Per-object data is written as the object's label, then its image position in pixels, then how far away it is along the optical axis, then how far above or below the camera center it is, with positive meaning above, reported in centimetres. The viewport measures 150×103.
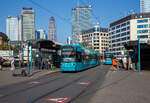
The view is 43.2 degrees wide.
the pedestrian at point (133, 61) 2438 -118
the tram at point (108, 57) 4531 -107
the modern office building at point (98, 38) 14400 +1119
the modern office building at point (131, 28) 9619 +1306
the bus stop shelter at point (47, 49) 2187 +50
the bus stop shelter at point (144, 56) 2532 -49
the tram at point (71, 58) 2116 -59
